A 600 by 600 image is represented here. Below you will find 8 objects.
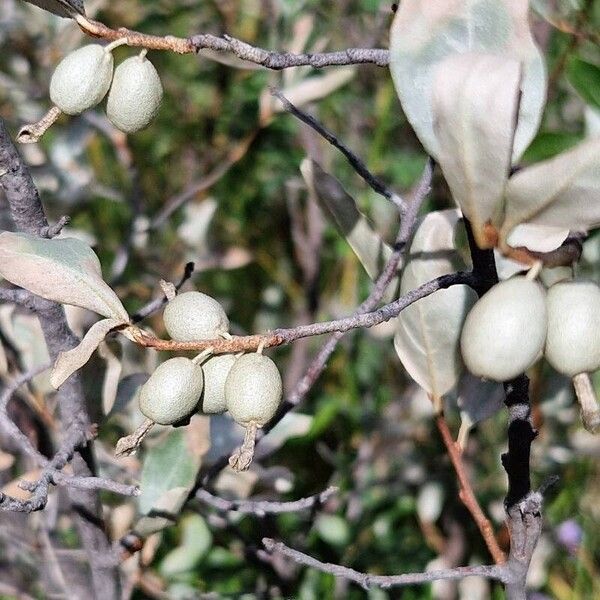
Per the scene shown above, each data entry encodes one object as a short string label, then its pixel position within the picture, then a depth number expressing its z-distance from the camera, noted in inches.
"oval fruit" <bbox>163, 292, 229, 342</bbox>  12.8
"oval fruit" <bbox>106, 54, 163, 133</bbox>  13.2
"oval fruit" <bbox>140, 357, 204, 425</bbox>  12.6
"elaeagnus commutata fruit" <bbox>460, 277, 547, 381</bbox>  12.1
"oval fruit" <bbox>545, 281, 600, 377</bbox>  12.3
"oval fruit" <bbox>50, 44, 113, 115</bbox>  13.2
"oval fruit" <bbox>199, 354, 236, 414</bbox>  12.9
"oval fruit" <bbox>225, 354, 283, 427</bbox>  12.5
